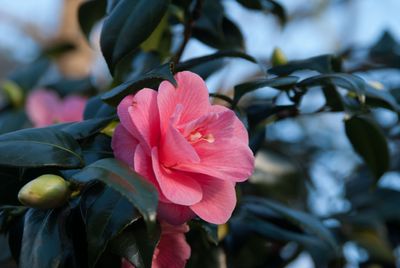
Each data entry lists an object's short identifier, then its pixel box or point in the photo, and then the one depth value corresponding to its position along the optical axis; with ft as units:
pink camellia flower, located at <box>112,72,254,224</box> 2.27
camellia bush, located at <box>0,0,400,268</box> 2.25
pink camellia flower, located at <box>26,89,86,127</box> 3.29
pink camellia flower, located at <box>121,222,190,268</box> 2.43
